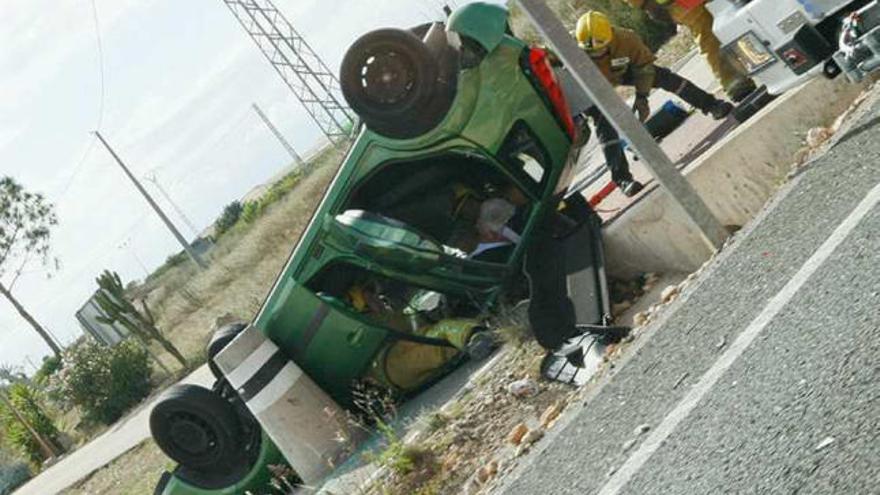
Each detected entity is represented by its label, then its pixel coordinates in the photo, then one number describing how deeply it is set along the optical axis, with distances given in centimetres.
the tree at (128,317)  2259
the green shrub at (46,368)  3754
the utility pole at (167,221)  4534
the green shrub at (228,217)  6047
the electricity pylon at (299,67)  4488
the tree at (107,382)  2283
